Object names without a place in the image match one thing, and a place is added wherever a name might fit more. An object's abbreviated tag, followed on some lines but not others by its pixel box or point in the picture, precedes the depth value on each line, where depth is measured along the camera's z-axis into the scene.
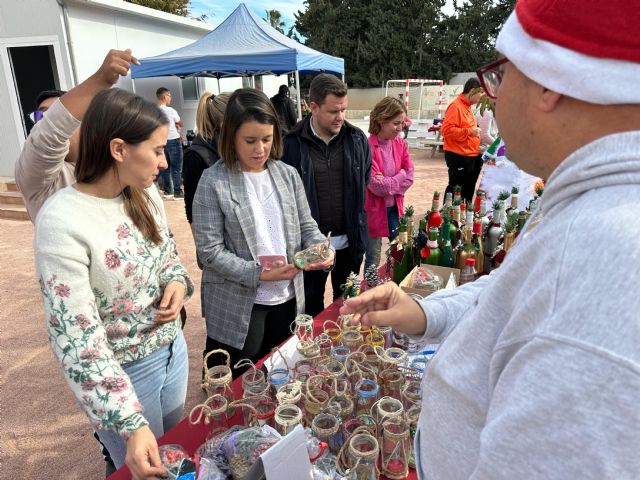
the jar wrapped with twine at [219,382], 1.43
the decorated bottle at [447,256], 2.53
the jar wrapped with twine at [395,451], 1.23
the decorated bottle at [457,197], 3.22
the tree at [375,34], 31.98
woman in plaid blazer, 2.21
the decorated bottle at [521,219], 2.58
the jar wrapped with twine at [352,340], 1.70
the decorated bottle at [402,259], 2.60
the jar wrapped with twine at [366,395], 1.37
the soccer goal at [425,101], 21.20
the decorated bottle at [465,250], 2.48
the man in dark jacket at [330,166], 3.21
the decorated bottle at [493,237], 2.66
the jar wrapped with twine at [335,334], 1.80
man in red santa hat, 0.47
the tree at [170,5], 19.23
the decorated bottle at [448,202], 2.98
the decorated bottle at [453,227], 2.69
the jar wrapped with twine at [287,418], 1.22
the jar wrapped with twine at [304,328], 1.79
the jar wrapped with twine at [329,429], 1.24
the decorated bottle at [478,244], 2.47
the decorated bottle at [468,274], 2.28
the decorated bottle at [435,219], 2.77
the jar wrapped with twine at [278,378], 1.44
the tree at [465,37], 31.70
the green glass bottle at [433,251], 2.39
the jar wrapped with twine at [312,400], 1.33
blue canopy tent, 8.28
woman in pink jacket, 4.15
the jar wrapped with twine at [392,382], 1.47
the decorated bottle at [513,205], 2.99
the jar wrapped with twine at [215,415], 1.34
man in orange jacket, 6.13
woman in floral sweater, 1.26
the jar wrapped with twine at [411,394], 1.38
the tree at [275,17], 43.31
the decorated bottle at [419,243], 2.60
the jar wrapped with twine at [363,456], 1.14
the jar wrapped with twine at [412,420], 1.27
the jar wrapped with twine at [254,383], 1.43
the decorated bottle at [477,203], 3.18
